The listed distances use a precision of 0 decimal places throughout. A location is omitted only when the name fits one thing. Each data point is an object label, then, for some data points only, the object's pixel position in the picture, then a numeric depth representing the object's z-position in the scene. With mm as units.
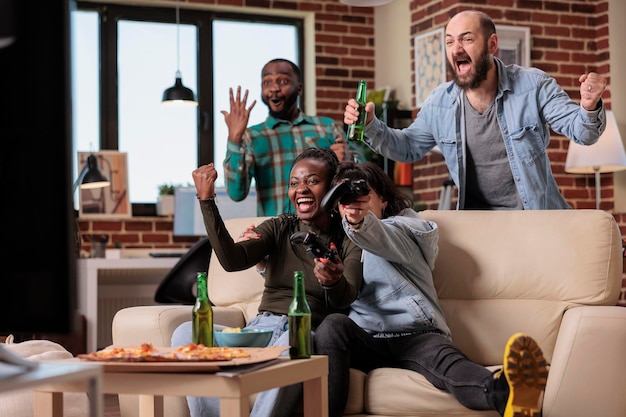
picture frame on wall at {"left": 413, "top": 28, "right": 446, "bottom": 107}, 5617
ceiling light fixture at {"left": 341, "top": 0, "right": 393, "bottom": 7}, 4223
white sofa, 2828
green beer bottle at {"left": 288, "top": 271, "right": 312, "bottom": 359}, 2166
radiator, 6082
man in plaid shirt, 3789
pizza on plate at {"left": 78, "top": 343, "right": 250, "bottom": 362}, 1978
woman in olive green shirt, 2715
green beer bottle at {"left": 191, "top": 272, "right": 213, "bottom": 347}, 2355
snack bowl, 2342
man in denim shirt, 3230
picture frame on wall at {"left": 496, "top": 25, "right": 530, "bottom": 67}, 5559
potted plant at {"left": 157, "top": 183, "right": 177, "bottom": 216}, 6234
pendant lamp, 5840
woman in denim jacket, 2484
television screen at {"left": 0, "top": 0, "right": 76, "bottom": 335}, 1170
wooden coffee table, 1868
